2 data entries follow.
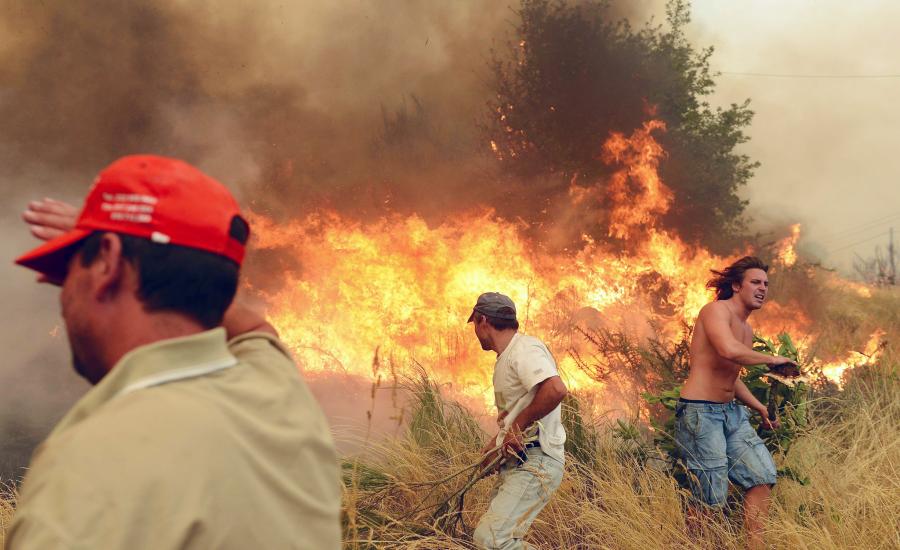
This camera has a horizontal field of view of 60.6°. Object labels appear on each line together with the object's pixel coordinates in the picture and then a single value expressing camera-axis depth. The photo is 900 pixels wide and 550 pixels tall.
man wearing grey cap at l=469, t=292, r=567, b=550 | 3.71
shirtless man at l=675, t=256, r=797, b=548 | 4.58
